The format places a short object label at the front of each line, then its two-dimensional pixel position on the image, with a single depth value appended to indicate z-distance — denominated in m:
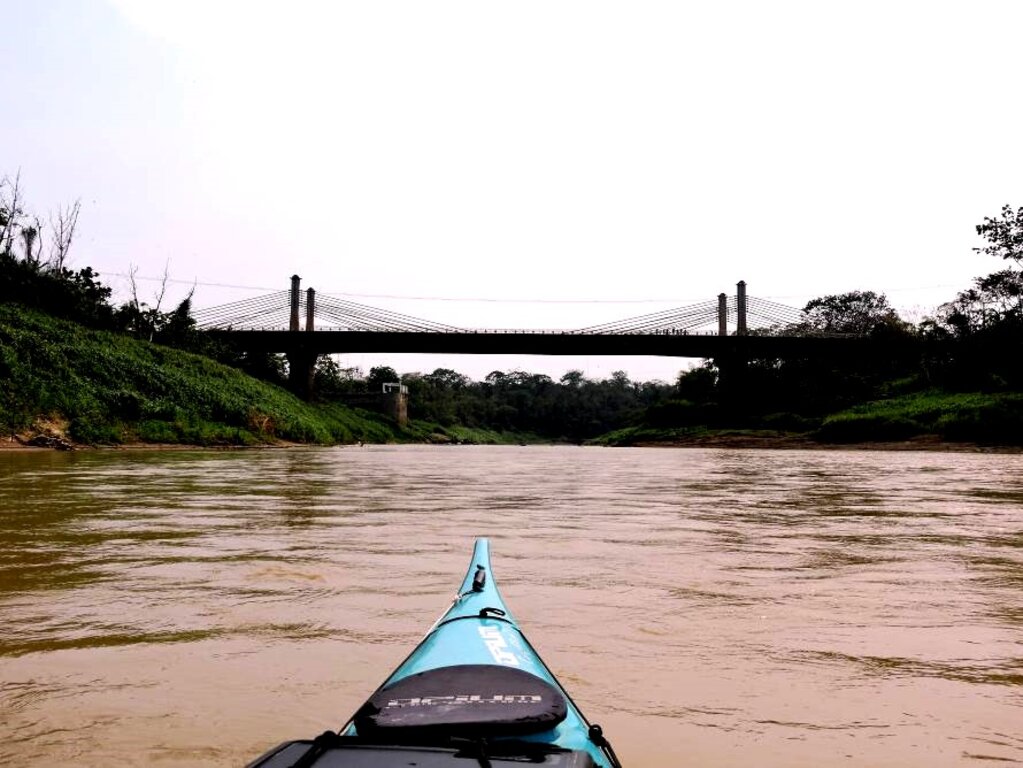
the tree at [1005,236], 35.03
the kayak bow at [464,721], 1.64
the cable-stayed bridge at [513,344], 44.78
